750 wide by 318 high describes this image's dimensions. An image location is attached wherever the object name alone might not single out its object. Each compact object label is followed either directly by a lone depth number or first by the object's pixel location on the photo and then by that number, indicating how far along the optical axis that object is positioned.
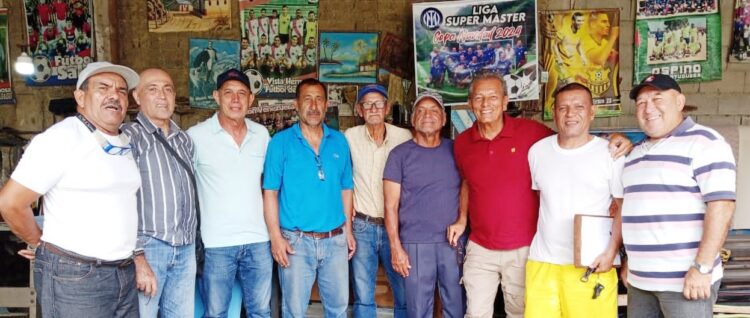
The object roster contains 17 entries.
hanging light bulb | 5.22
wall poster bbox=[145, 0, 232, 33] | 5.17
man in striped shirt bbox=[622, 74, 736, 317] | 2.18
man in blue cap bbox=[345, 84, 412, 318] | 3.30
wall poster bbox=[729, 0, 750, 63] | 4.67
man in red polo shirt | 2.90
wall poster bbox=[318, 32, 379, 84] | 5.05
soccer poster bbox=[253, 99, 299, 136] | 5.19
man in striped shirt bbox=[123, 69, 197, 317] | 2.60
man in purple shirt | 3.11
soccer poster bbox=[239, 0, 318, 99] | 5.11
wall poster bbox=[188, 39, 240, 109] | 5.18
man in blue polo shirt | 3.04
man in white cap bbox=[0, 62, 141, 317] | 2.10
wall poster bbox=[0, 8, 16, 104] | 5.41
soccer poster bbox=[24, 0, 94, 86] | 5.28
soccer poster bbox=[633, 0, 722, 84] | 4.66
